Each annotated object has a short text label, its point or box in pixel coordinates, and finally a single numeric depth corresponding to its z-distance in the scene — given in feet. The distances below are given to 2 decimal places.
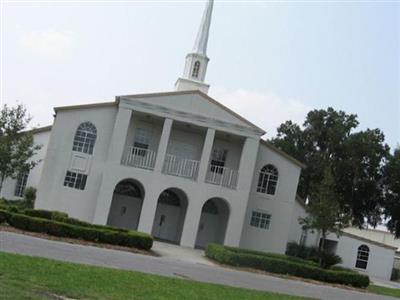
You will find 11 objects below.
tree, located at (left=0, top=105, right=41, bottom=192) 99.09
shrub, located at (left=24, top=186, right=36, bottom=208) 113.83
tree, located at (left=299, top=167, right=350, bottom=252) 103.50
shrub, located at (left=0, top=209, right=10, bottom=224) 76.70
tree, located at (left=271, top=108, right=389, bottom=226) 153.79
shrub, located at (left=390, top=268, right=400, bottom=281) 160.97
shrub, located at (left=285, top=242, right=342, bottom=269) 114.93
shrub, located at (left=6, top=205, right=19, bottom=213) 80.82
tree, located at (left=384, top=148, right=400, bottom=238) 153.17
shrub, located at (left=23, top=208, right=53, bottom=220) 84.07
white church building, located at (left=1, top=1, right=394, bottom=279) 110.63
